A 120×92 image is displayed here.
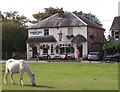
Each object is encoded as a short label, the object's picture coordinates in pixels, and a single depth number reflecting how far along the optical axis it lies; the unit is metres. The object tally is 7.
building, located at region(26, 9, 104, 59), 75.88
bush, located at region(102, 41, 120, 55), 69.19
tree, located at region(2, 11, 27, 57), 84.44
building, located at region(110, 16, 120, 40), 78.50
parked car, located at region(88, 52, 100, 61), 66.00
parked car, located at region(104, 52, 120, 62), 61.21
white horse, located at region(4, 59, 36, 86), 21.94
